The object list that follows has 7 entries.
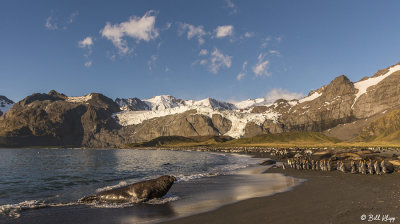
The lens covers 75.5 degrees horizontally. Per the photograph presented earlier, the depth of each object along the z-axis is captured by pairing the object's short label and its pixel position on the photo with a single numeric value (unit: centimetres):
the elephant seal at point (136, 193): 1959
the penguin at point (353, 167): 3225
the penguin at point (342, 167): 3355
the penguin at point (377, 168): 2989
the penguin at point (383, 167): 3037
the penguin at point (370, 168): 3050
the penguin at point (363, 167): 3063
